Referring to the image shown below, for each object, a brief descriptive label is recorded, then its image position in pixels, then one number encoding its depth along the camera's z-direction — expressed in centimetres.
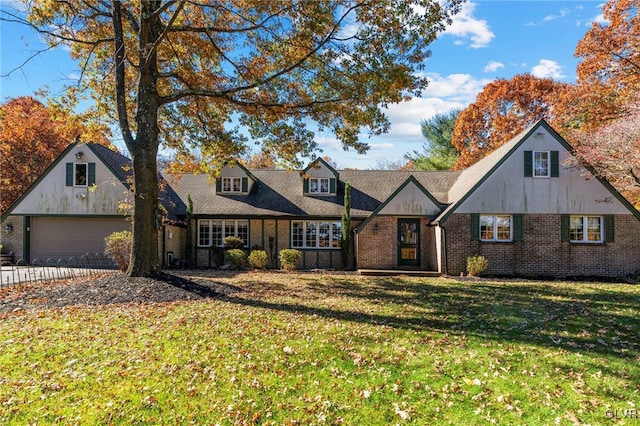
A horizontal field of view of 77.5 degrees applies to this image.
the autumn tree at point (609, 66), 1733
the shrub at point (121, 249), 1515
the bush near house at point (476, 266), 1569
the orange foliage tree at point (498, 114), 3084
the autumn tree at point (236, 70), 1061
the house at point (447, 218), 1608
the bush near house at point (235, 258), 1786
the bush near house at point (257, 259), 1784
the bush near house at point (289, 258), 1795
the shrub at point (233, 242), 1892
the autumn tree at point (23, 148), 2570
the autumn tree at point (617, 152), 1416
